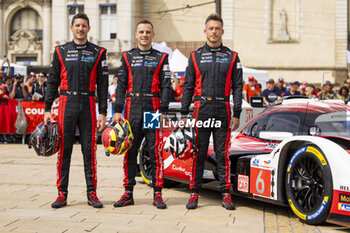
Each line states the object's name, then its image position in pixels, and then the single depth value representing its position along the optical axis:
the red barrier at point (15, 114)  14.91
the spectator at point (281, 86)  15.91
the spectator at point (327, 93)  13.77
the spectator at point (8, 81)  15.57
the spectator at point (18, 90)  15.18
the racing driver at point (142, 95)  6.19
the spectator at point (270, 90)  15.34
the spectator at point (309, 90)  13.65
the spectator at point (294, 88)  14.06
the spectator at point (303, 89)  15.01
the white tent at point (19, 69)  22.67
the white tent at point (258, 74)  24.43
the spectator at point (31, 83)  15.65
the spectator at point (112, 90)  16.65
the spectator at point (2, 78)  15.79
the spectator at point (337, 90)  13.64
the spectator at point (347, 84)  14.04
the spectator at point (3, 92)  14.76
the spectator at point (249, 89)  15.14
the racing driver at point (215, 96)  6.18
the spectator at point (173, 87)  13.09
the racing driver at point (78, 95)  6.15
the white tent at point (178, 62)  21.83
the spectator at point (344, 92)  13.66
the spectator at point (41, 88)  15.12
